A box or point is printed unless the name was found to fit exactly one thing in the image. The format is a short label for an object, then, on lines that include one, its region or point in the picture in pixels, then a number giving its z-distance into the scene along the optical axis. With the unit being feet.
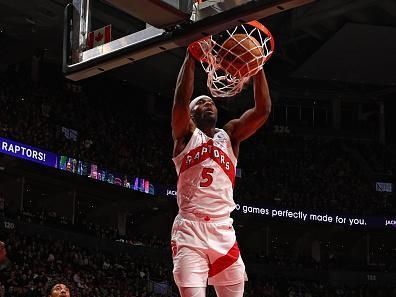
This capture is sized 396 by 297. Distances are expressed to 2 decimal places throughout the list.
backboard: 15.66
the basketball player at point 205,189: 17.08
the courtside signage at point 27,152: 76.89
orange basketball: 17.97
